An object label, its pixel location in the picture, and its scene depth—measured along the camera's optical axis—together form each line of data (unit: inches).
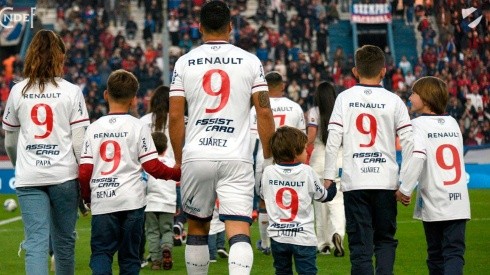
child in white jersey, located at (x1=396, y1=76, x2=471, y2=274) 580.1
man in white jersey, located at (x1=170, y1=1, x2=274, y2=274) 526.4
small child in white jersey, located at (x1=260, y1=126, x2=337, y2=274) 583.1
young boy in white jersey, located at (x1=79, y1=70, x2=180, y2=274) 564.2
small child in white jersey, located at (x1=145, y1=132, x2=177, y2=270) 770.4
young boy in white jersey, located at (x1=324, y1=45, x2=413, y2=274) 592.6
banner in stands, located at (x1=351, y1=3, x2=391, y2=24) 2400.2
